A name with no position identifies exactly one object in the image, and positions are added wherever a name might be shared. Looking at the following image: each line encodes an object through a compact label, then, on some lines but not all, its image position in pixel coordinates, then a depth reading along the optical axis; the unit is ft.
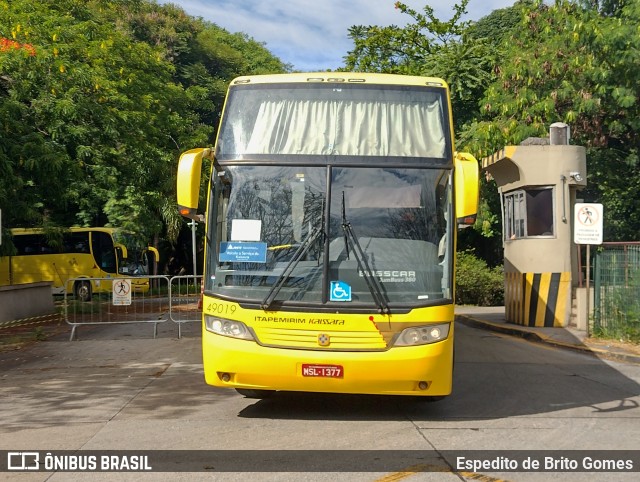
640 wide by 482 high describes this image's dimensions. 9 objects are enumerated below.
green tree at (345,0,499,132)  98.61
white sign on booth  48.78
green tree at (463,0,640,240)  72.79
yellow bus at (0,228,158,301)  120.67
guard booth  59.26
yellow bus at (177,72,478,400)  25.93
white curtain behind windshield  28.07
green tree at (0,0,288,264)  62.95
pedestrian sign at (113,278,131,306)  53.42
